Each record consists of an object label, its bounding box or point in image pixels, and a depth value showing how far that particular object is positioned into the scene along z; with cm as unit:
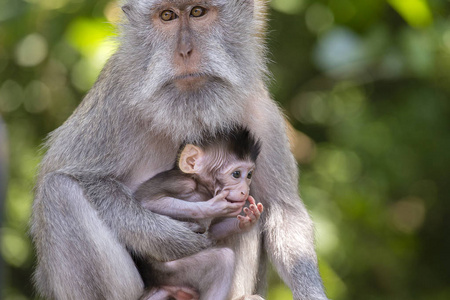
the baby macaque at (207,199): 920
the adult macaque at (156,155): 928
